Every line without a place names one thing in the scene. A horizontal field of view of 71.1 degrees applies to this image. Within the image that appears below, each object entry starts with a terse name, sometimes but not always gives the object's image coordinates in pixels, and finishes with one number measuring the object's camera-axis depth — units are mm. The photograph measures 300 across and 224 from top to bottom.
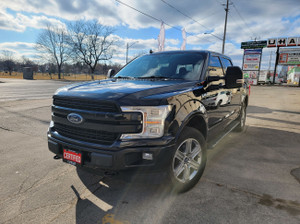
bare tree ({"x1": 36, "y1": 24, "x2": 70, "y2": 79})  50094
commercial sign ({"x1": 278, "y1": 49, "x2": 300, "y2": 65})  37844
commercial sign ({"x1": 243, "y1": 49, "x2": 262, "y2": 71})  36375
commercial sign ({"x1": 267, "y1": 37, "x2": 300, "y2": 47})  34938
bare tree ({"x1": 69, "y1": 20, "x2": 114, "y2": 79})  45188
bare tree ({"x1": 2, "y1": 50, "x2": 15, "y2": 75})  72462
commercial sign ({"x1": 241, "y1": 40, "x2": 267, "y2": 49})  36562
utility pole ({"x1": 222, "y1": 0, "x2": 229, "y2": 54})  30184
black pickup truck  2152
